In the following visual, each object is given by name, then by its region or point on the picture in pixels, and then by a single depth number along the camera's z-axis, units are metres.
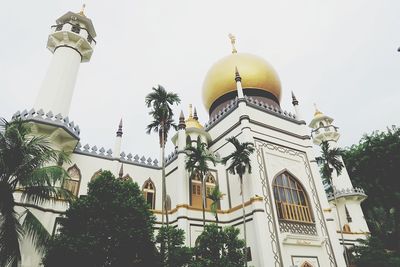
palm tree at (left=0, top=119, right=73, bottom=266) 7.95
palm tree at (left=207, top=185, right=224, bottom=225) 14.17
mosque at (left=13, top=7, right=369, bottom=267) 13.71
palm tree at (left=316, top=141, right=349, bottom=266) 19.67
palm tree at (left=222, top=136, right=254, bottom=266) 14.34
